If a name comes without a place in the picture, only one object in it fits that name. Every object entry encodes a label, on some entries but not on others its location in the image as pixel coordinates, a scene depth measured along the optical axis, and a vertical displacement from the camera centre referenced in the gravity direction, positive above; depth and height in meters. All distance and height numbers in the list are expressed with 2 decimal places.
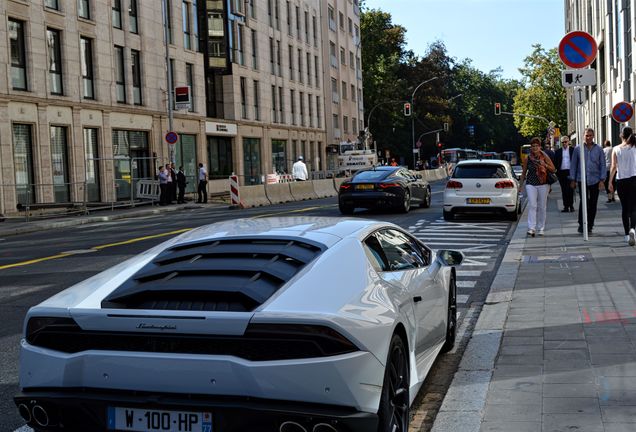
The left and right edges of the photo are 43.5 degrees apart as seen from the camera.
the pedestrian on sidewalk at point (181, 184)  35.34 -0.54
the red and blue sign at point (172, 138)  34.38 +1.48
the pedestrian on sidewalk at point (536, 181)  14.65 -0.42
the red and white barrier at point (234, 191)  29.74 -0.82
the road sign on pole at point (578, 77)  12.83 +1.29
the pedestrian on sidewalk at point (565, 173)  20.30 -0.40
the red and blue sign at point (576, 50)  12.49 +1.69
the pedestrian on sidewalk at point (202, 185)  35.66 -0.64
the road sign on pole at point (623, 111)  20.64 +1.14
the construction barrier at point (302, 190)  35.79 -1.05
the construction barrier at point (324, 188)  38.79 -1.09
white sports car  3.47 -0.81
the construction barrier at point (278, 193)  33.00 -1.05
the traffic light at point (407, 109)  59.12 +4.03
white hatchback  19.50 -0.71
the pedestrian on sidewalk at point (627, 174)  12.73 -0.30
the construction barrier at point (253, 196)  30.81 -1.07
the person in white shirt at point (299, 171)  41.00 -0.21
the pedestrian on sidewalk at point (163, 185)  33.44 -0.52
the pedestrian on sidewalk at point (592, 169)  14.49 -0.23
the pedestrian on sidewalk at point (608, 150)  22.94 +0.16
